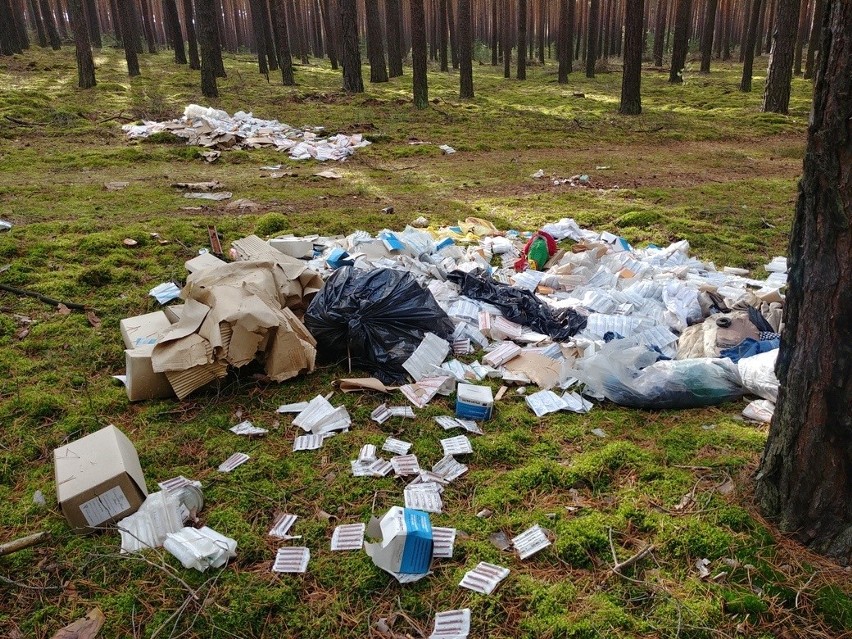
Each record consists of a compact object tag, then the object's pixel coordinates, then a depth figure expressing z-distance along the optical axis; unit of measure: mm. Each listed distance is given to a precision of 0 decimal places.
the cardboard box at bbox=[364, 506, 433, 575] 2281
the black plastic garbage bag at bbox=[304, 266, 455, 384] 3893
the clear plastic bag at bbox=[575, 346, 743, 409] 3471
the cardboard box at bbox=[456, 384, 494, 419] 3402
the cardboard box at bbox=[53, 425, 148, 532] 2502
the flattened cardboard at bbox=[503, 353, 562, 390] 3803
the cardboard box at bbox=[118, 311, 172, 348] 3908
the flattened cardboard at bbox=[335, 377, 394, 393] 3640
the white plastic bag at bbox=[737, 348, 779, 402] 3336
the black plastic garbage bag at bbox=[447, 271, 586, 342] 4441
